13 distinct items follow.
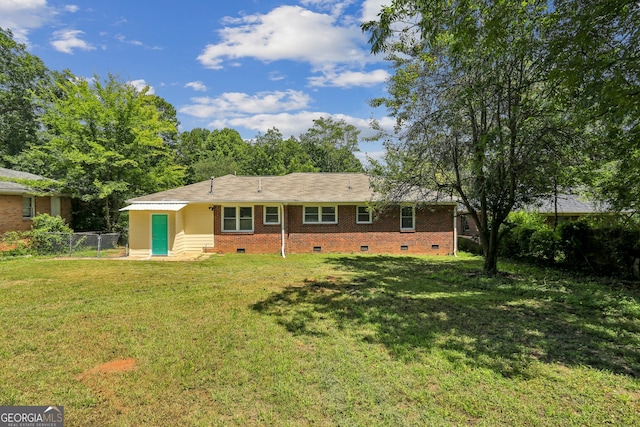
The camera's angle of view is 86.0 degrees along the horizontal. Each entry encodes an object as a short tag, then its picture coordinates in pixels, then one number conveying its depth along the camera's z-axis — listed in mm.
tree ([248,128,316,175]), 44062
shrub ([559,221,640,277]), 9961
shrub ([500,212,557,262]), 12453
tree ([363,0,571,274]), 6125
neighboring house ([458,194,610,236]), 20498
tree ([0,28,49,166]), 26062
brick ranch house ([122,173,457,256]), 16344
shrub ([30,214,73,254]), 14359
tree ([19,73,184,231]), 17078
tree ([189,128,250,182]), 38438
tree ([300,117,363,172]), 50312
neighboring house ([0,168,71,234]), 15531
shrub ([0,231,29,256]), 13977
